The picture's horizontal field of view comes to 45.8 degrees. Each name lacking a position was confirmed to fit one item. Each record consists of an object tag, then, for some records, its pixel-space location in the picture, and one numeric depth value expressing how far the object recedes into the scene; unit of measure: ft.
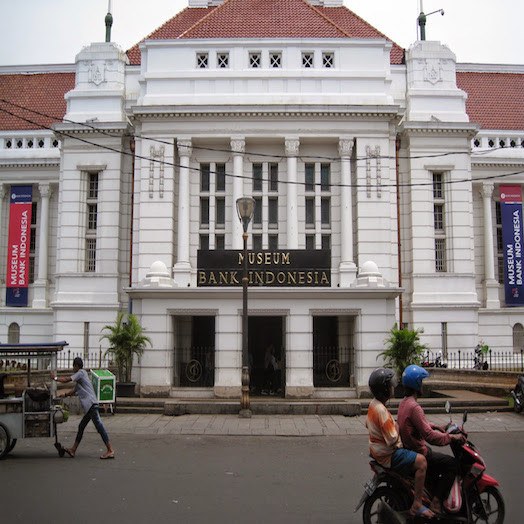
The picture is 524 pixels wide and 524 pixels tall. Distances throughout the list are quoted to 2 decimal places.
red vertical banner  112.47
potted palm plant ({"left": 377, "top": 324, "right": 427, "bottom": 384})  70.13
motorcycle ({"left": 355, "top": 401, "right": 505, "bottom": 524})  22.45
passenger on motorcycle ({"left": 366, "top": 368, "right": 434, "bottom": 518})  21.93
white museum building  91.56
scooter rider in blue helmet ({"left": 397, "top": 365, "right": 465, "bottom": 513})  22.74
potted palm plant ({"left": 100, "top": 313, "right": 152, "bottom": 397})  70.85
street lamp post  59.62
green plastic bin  59.47
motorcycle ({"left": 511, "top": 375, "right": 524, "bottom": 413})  61.16
